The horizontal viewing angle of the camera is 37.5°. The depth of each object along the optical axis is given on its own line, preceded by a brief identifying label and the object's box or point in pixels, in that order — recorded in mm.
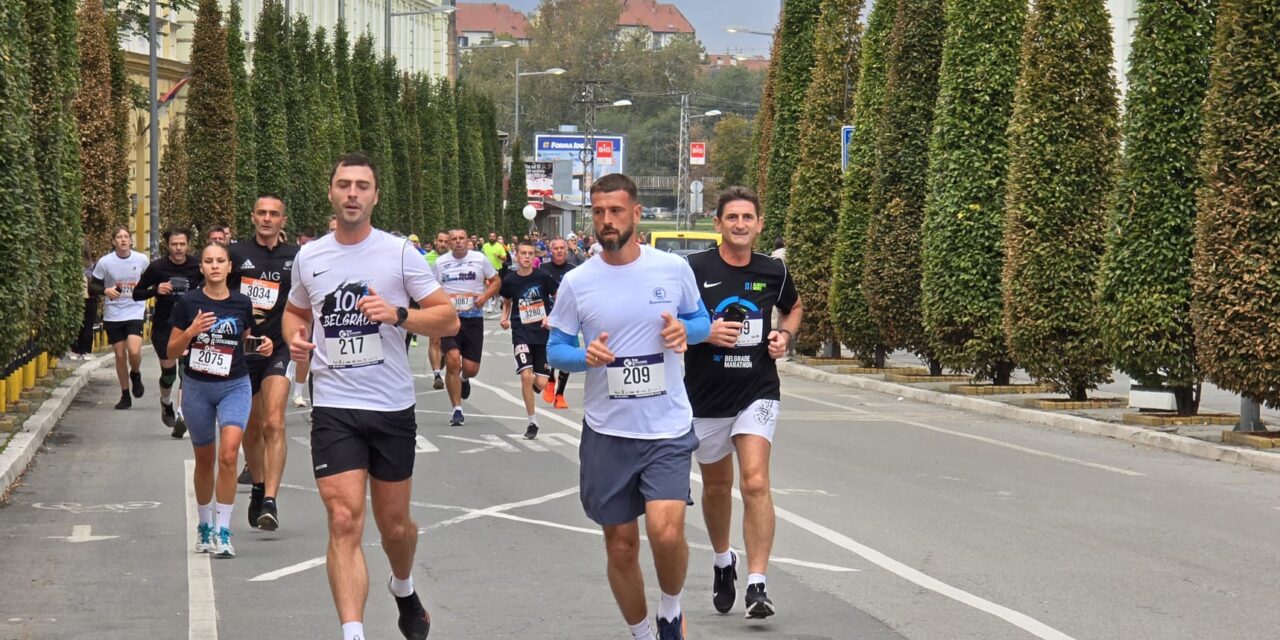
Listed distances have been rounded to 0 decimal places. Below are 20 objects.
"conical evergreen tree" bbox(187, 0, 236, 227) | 41000
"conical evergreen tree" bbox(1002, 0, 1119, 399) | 22328
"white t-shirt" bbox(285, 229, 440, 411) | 7820
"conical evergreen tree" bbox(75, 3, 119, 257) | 33219
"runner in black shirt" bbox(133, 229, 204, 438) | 15945
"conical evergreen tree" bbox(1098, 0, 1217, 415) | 19031
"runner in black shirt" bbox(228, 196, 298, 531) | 11672
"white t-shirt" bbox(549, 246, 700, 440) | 7539
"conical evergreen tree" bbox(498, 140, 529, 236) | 113812
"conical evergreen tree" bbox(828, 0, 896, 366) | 29125
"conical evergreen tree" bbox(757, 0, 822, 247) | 34719
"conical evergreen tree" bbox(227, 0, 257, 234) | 44469
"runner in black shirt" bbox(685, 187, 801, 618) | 8992
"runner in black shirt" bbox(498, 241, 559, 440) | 19750
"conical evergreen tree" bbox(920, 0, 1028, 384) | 24688
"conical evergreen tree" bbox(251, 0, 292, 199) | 50250
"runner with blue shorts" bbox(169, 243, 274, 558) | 10828
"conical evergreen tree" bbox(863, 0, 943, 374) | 27438
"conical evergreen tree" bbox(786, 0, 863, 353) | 31969
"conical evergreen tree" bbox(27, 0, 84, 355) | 21250
